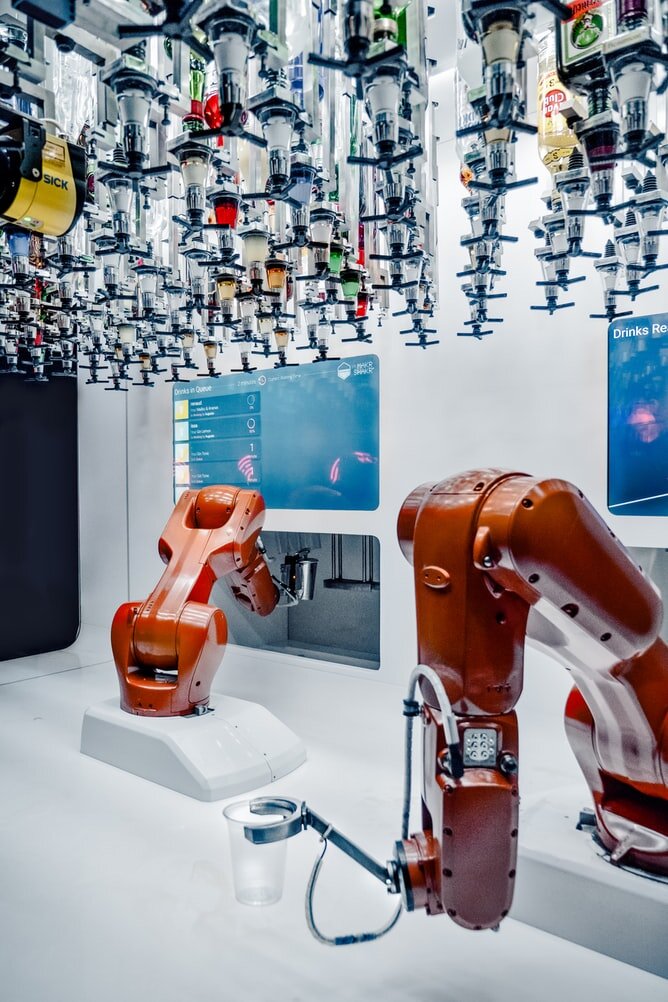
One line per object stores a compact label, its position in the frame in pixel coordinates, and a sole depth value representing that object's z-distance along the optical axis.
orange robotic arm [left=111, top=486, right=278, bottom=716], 3.09
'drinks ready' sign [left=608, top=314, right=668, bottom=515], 2.96
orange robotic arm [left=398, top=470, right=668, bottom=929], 1.27
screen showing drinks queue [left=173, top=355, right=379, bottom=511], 4.01
